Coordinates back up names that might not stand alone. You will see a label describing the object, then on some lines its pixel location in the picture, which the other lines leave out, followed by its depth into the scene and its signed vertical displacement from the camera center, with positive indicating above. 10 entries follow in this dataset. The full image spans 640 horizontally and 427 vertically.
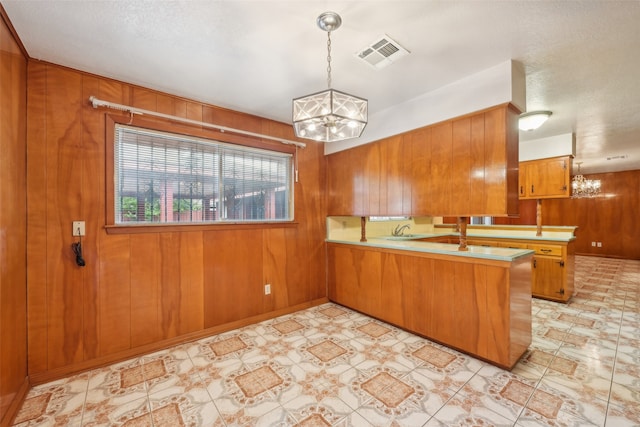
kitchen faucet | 4.80 -0.30
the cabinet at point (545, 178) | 4.37 +0.57
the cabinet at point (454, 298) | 2.32 -0.83
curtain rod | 2.42 +0.97
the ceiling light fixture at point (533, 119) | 3.38 +1.16
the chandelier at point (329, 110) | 1.71 +0.67
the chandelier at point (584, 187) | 6.11 +0.61
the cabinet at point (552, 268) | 3.89 -0.80
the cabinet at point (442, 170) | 2.37 +0.45
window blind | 2.64 +0.38
